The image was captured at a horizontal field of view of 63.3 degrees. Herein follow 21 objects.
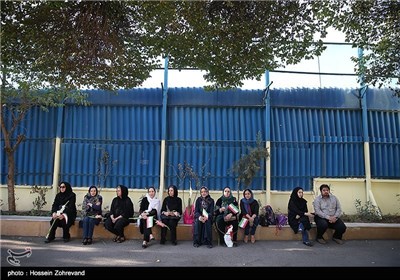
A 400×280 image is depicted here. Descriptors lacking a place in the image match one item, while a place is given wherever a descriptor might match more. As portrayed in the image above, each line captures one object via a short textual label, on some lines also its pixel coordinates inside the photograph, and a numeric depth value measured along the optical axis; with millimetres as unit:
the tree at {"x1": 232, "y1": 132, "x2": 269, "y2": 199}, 8320
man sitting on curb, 6176
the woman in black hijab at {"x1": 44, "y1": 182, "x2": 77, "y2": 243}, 6086
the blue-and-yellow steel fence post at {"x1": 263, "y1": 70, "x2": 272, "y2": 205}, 8750
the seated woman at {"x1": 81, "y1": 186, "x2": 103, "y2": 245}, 6020
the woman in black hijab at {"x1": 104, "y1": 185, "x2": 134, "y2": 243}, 6160
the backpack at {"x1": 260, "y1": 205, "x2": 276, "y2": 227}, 6522
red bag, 6815
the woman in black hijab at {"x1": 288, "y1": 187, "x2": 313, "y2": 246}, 6145
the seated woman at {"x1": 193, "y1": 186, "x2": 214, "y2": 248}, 5949
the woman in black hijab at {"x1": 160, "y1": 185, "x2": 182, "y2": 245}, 6086
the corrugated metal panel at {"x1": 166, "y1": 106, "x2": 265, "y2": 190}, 8938
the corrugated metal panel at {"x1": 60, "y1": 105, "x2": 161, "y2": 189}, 8906
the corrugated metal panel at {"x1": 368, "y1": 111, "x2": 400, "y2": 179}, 9156
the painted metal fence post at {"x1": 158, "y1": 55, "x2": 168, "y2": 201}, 8727
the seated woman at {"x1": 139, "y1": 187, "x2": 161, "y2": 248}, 5953
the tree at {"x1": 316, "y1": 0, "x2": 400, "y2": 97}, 5574
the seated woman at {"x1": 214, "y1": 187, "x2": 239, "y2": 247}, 6090
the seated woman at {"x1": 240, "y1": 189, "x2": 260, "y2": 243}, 6211
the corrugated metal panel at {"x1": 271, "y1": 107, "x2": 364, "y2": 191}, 8984
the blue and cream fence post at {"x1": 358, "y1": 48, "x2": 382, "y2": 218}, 8812
